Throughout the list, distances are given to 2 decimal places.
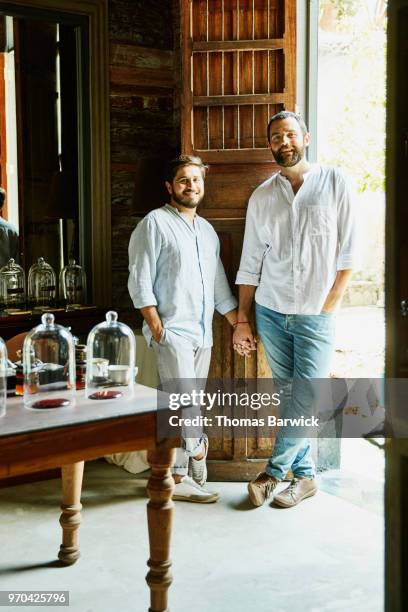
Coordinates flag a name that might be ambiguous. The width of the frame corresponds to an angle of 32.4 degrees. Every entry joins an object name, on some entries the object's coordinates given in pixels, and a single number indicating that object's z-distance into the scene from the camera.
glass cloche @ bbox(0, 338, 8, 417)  2.10
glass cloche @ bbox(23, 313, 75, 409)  2.29
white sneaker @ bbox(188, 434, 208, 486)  3.82
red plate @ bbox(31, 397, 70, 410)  2.18
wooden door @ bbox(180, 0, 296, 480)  3.80
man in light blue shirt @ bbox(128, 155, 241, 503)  3.61
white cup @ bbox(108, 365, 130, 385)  2.44
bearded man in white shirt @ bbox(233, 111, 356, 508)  3.55
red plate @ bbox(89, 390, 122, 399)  2.30
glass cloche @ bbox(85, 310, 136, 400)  2.35
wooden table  1.99
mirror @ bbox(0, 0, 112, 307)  4.43
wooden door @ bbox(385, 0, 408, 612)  1.53
